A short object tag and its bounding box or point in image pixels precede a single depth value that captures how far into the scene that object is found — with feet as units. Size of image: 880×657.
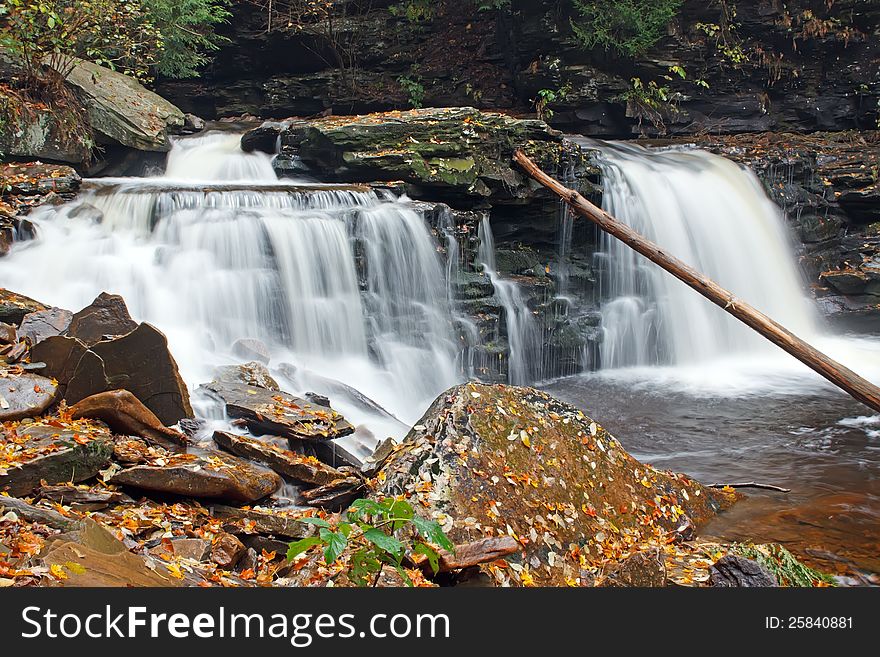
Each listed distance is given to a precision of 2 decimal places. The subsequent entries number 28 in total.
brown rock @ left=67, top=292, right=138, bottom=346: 19.58
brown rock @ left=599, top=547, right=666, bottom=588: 12.44
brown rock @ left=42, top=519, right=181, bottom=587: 9.46
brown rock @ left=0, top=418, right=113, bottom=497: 12.91
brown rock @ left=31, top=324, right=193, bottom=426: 16.52
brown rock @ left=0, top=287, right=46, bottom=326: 21.09
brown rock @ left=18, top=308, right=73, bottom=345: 19.10
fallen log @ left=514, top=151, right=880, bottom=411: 20.10
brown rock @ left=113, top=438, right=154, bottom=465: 14.60
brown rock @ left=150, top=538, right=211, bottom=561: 12.14
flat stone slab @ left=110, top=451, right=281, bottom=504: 13.92
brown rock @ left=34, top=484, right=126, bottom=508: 12.92
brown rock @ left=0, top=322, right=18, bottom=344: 18.93
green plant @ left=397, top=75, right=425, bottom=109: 58.65
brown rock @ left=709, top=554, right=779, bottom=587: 12.38
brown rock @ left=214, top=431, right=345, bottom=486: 16.06
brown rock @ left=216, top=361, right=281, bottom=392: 20.80
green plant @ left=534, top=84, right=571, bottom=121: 52.65
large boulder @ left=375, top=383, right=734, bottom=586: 13.75
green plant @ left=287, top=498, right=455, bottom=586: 9.17
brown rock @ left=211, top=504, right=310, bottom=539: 13.75
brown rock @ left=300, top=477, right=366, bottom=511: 15.42
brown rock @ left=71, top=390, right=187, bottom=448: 15.66
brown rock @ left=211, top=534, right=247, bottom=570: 12.41
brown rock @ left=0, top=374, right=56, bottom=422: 15.34
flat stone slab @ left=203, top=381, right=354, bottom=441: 17.75
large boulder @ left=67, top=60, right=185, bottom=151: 36.58
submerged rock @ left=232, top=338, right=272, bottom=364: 25.34
